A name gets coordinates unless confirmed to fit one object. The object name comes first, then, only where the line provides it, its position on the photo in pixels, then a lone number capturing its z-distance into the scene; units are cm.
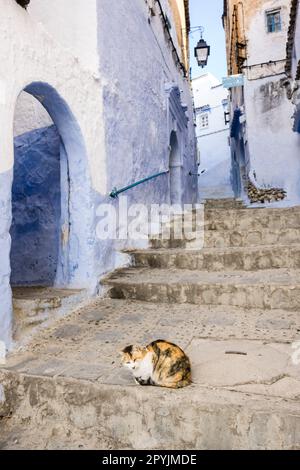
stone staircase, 184
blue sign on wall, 1190
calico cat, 202
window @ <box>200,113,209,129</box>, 2858
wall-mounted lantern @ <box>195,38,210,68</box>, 1035
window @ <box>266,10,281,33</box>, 1253
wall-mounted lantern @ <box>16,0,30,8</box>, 297
